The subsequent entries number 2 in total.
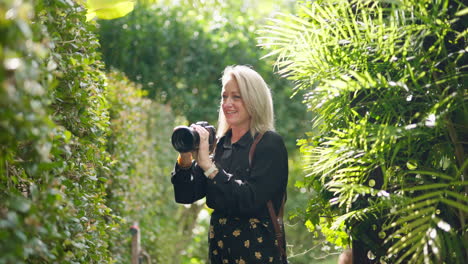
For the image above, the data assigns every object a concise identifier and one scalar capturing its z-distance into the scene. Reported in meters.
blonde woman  5.96
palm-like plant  5.40
